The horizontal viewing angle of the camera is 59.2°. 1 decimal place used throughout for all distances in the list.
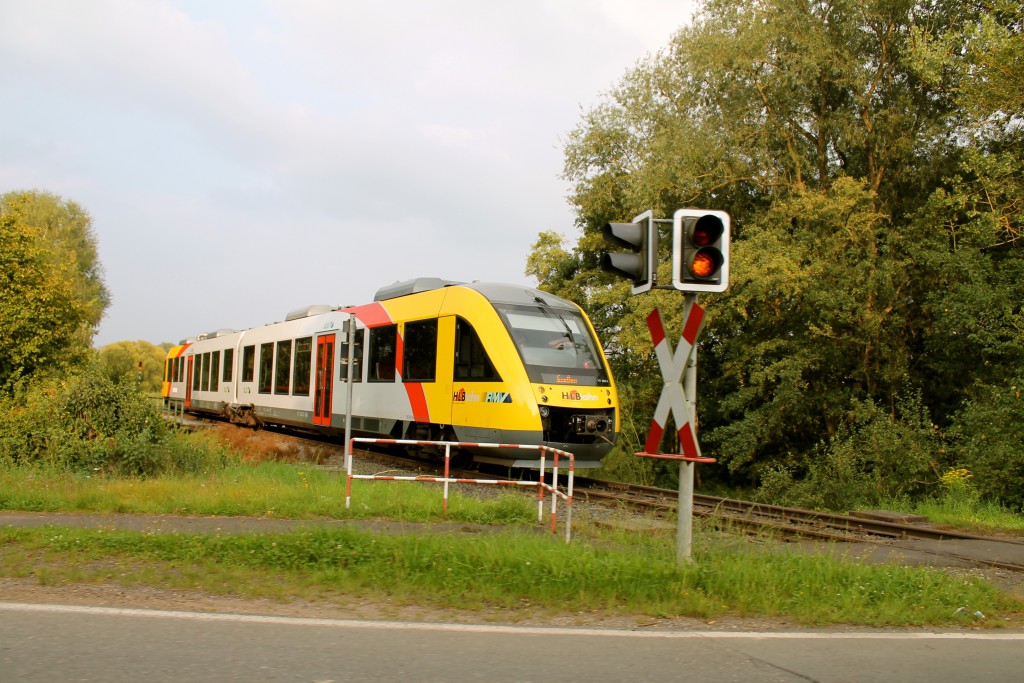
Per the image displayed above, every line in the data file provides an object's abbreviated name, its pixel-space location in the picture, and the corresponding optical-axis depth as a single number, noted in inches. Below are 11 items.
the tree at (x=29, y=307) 888.3
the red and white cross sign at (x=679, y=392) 273.7
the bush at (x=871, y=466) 731.4
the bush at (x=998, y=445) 633.0
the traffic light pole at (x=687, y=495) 278.7
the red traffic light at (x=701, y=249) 276.8
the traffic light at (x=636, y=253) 284.5
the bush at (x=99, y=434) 605.9
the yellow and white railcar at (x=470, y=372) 601.9
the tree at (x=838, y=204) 776.3
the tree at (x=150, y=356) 3404.8
